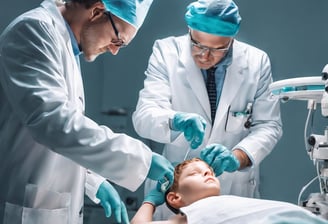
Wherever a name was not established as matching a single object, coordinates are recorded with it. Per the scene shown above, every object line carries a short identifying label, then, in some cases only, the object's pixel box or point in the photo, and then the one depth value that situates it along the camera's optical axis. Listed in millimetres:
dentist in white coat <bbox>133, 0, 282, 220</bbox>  2102
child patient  1242
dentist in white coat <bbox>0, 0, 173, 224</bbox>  1141
